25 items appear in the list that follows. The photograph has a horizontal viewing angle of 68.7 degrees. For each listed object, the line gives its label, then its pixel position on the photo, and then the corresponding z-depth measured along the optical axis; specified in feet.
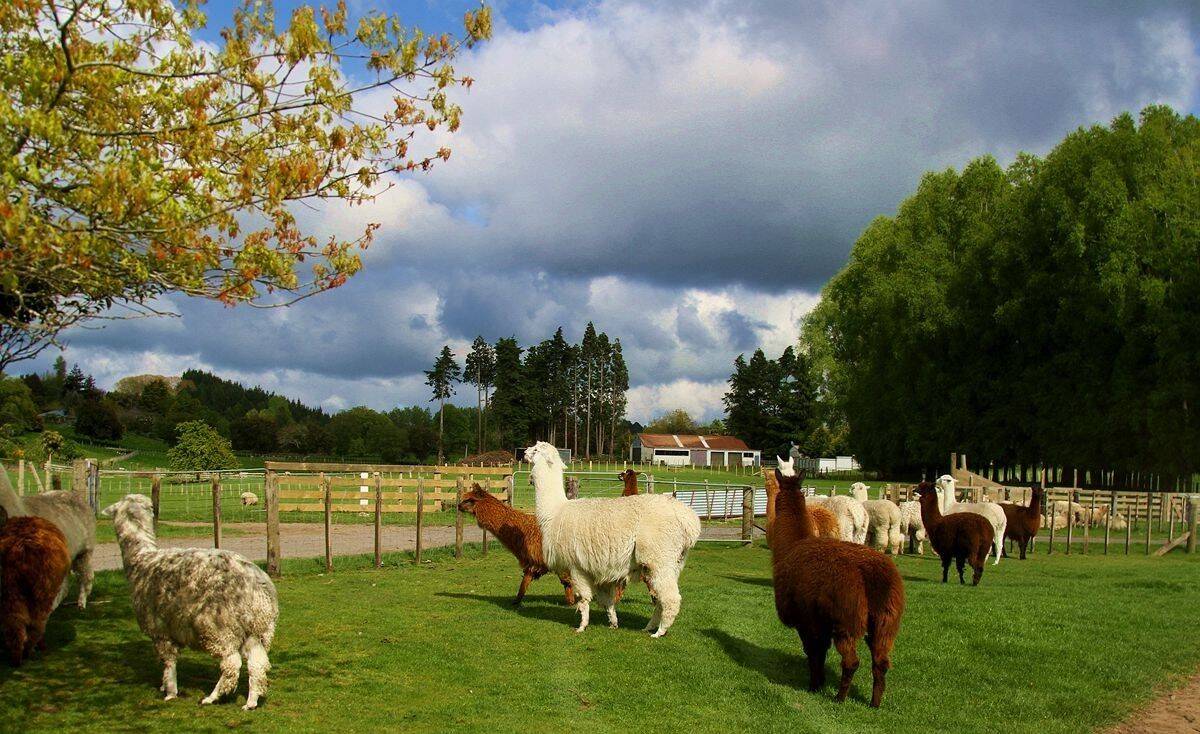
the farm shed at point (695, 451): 383.04
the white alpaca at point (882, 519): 68.08
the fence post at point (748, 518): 80.79
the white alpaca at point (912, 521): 74.91
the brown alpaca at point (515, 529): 39.93
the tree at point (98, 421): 293.64
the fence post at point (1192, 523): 82.89
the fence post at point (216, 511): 46.72
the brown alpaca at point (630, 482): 46.98
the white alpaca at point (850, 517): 58.75
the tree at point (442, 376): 351.67
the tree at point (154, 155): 17.90
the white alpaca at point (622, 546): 33.65
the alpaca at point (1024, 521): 70.44
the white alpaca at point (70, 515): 29.90
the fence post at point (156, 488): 50.29
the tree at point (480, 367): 360.69
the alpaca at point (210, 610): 22.09
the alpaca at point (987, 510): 65.05
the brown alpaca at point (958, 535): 51.26
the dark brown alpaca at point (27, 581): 24.76
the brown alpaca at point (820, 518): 51.34
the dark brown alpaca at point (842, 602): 25.84
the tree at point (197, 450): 138.62
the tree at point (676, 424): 545.85
